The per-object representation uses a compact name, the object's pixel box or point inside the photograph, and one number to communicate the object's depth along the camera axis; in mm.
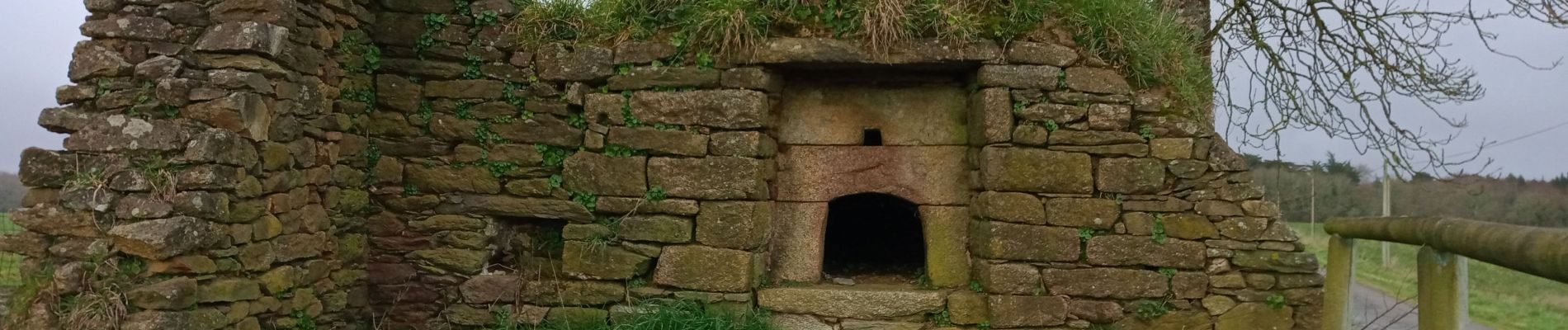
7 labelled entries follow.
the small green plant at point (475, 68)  4844
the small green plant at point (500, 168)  4812
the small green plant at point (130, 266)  3621
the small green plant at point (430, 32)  4840
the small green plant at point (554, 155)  4781
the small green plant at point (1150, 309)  4500
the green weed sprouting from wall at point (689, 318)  4441
